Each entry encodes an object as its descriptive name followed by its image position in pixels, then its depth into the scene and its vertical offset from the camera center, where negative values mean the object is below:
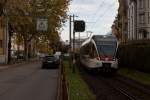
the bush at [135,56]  21.82 -0.90
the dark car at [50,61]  32.83 -1.78
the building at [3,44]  40.43 +0.23
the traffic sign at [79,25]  23.68 +1.67
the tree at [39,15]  35.73 +3.93
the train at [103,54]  22.61 -0.69
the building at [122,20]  58.56 +5.53
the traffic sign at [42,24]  39.82 +2.99
